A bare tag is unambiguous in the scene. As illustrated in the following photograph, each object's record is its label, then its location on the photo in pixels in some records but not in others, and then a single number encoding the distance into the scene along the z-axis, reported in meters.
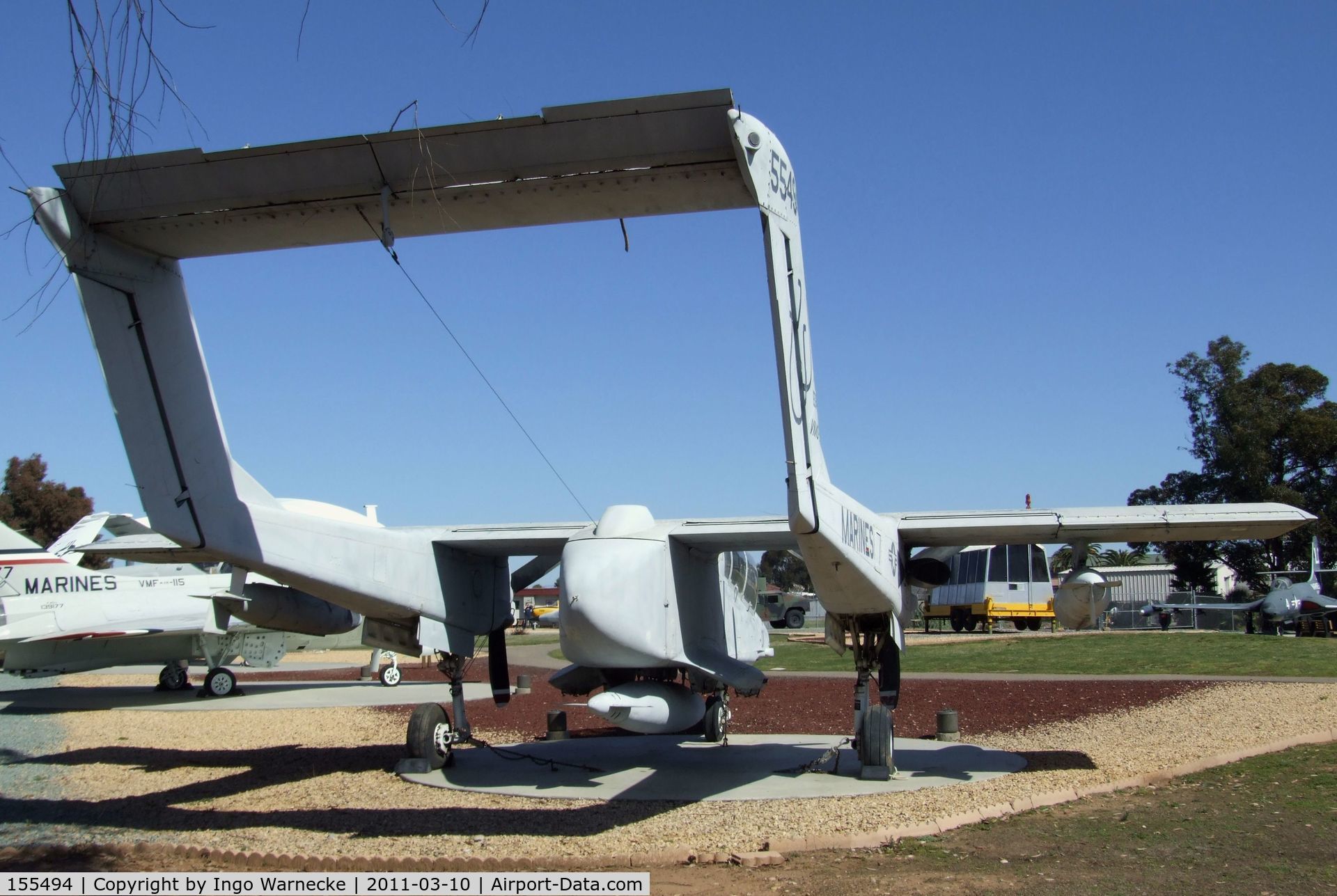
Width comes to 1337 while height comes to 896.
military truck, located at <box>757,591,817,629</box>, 59.19
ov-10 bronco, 6.32
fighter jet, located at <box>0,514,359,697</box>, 23.31
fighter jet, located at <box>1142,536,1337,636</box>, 36.84
